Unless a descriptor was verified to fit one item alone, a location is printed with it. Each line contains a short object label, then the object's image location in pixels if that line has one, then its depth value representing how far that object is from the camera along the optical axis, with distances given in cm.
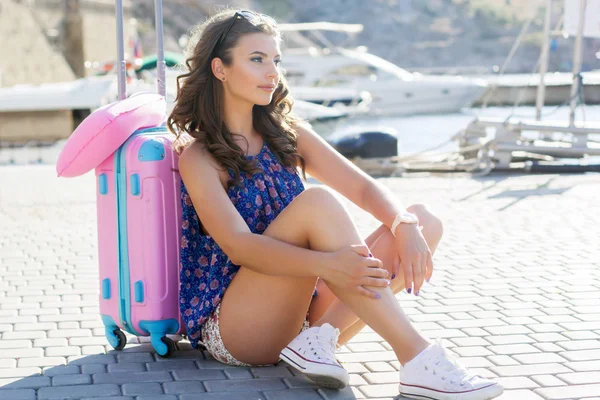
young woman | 277
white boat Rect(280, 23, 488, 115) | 2811
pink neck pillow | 311
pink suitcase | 319
